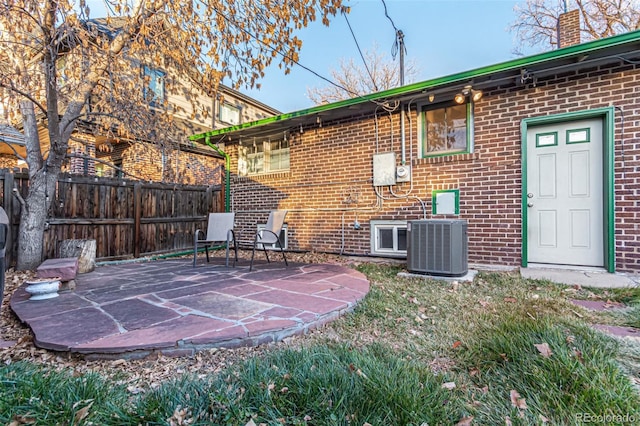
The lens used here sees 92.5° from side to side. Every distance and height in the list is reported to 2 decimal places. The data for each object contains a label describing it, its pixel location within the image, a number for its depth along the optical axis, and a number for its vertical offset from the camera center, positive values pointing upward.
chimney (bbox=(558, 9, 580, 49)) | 4.76 +2.89
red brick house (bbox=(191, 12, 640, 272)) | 3.79 +0.78
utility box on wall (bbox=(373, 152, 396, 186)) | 5.27 +0.77
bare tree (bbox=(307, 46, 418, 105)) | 15.36 +7.08
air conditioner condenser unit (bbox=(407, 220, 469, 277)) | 3.84 -0.44
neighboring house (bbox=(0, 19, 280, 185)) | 5.40 +1.99
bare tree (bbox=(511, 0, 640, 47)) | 10.02 +6.72
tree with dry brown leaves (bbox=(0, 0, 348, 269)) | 3.75 +2.21
